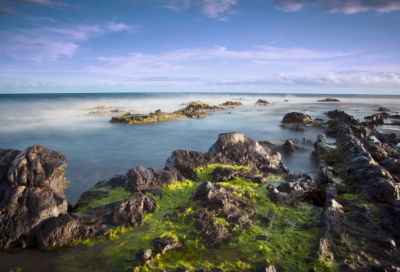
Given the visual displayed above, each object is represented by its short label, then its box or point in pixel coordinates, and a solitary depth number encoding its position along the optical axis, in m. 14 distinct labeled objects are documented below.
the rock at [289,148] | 15.29
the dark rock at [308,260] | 4.61
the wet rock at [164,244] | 5.04
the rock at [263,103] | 66.12
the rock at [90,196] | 6.96
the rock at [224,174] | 8.62
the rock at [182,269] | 4.32
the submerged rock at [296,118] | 28.61
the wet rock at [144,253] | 4.76
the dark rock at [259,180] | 8.25
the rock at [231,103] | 61.98
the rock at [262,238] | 5.37
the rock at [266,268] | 4.19
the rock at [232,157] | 9.45
